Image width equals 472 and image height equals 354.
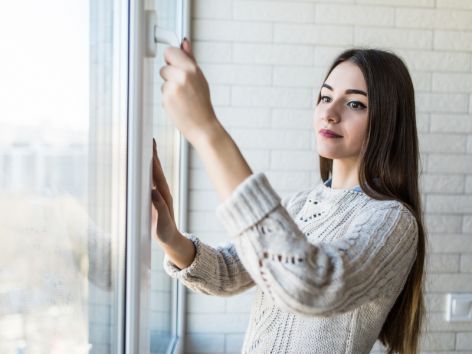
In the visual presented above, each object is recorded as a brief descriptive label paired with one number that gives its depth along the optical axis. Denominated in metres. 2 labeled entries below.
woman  0.68
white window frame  0.78
